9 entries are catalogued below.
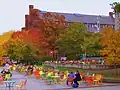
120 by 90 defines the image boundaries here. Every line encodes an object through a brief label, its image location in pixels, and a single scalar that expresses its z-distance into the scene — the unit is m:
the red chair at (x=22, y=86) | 29.50
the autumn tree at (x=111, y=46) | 43.47
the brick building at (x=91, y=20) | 134.06
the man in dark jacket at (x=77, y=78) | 32.06
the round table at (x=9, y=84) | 30.25
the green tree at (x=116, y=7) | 42.78
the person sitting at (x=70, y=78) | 33.82
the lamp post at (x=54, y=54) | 95.07
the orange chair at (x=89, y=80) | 34.65
